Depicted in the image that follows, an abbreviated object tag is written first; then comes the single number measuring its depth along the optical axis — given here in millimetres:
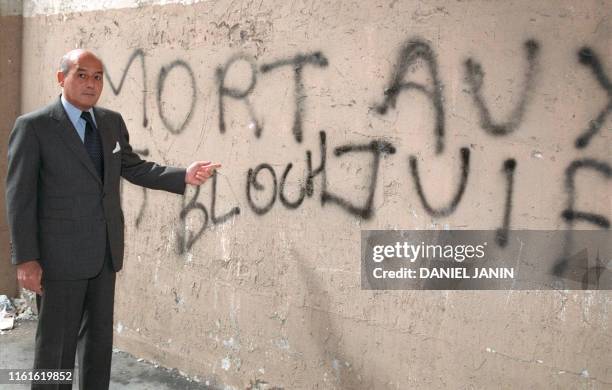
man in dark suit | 2646
